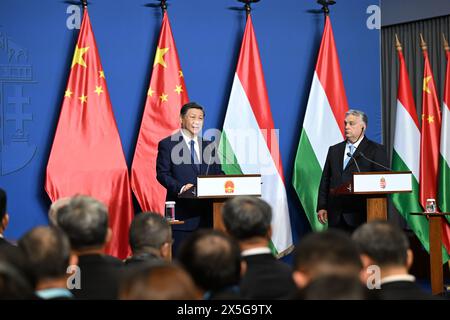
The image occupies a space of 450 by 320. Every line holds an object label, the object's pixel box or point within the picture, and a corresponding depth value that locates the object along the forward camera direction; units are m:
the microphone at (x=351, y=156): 11.34
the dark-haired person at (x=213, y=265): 4.33
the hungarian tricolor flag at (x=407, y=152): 13.93
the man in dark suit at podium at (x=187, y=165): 10.91
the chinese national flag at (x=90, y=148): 11.95
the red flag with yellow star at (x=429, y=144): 13.87
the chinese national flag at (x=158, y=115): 12.56
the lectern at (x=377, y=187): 10.55
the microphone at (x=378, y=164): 11.18
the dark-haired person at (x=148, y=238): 6.10
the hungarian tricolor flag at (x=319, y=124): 13.70
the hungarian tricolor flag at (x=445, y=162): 13.70
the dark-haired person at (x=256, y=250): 5.48
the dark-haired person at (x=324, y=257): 4.04
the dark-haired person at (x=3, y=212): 6.98
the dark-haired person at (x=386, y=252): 4.95
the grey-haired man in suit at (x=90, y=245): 5.50
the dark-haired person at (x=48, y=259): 4.34
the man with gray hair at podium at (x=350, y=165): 11.44
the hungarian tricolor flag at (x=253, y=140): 13.20
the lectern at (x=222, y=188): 9.95
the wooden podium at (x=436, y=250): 12.09
